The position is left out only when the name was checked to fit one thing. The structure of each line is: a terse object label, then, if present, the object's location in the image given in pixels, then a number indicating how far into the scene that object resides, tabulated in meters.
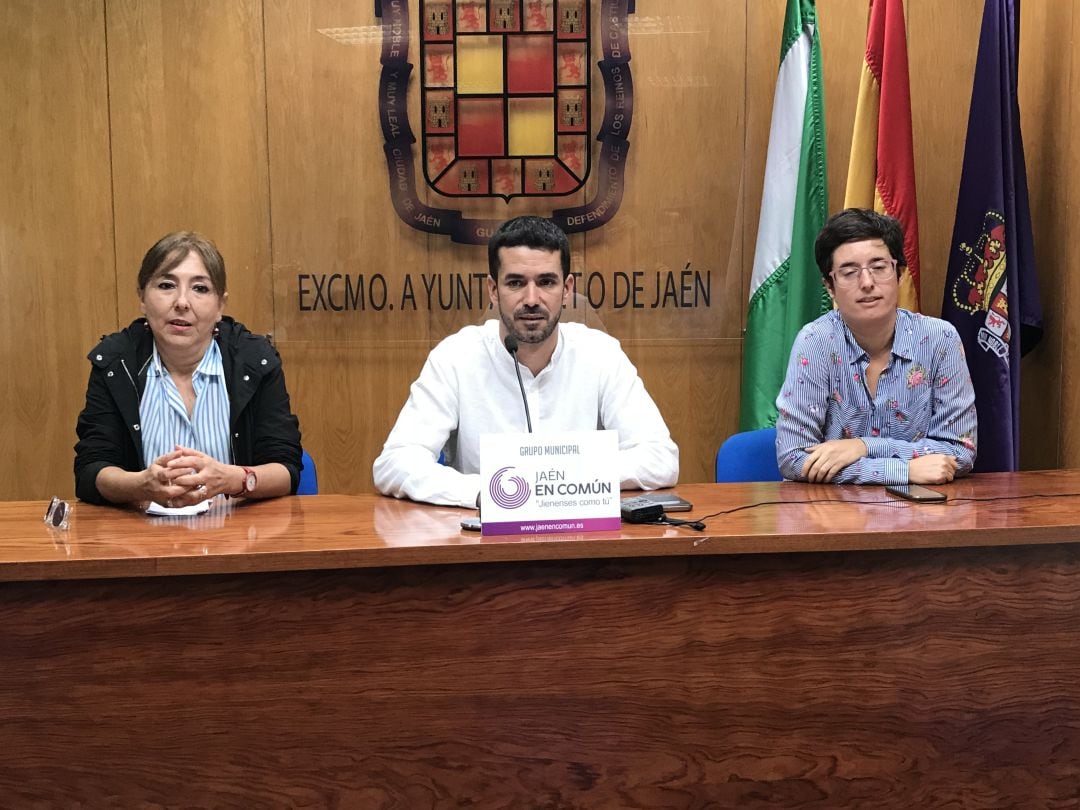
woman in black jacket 2.36
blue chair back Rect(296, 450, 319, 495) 2.54
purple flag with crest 3.28
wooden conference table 1.67
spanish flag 3.36
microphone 2.27
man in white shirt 2.42
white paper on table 2.06
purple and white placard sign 1.80
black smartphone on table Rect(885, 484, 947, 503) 2.06
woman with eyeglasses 2.50
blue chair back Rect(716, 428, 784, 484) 2.59
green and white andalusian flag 3.43
